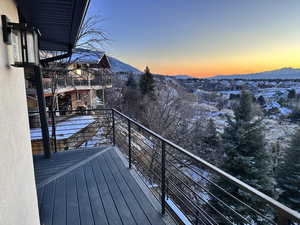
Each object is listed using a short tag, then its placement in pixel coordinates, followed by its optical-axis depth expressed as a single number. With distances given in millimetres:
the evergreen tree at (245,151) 7739
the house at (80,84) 6996
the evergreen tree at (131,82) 22086
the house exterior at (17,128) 856
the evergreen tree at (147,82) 19875
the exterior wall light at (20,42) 962
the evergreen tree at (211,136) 13125
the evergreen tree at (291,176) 7771
